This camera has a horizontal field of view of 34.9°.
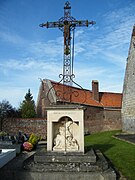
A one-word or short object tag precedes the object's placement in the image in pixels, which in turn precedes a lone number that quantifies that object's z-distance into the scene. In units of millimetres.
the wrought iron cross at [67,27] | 9445
